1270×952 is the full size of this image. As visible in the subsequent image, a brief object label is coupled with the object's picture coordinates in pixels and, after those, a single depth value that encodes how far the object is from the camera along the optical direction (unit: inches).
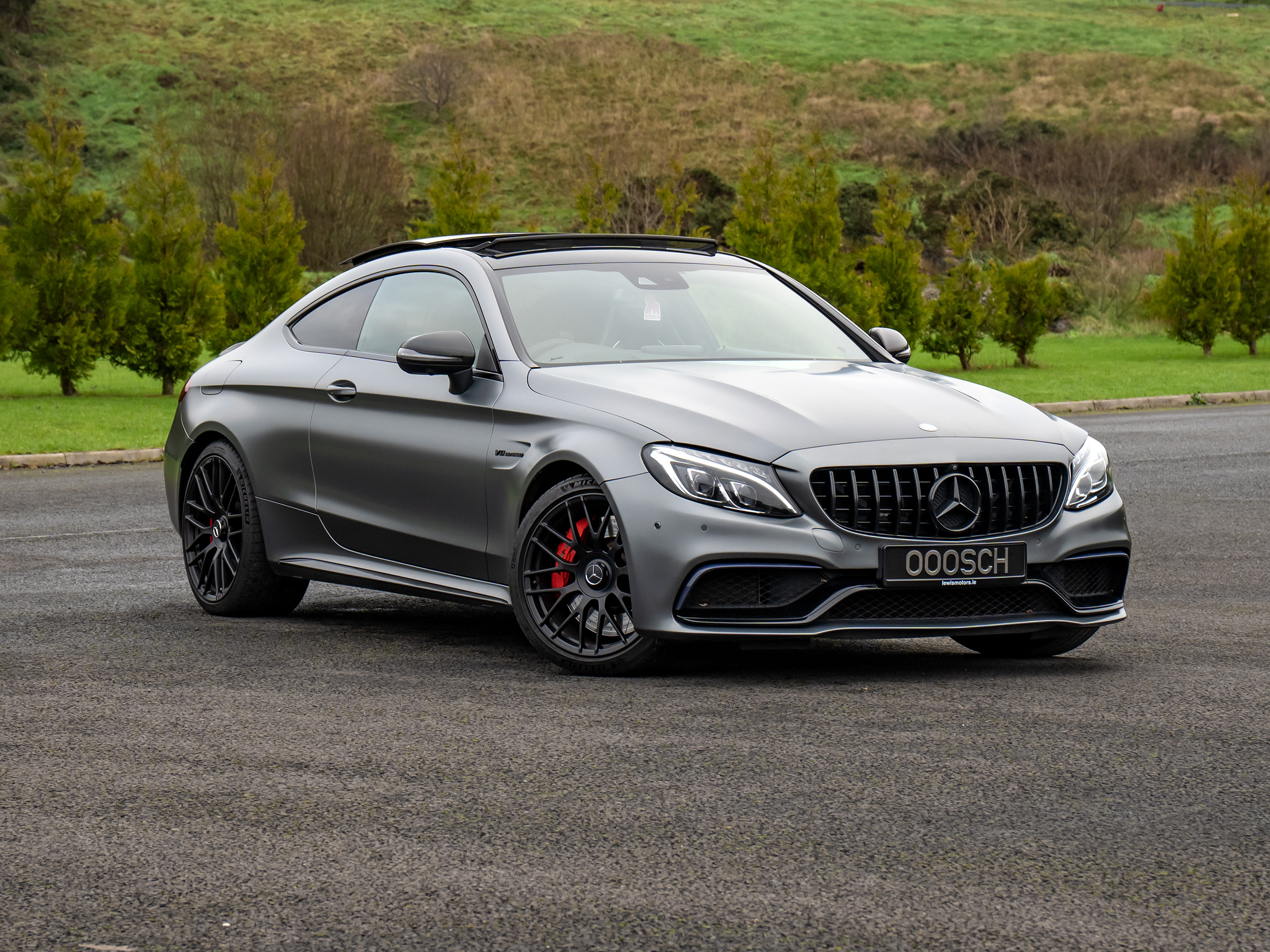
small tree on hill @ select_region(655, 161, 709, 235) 1238.9
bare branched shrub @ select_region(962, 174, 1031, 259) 2118.6
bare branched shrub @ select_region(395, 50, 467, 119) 3440.0
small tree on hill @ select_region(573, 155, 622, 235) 1223.5
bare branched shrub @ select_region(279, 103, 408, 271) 2215.8
